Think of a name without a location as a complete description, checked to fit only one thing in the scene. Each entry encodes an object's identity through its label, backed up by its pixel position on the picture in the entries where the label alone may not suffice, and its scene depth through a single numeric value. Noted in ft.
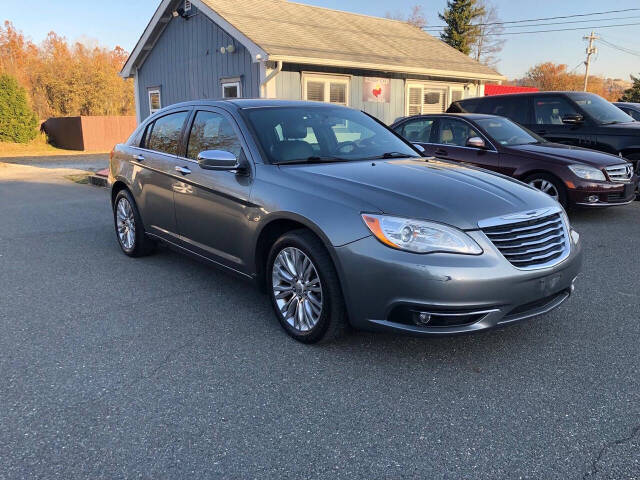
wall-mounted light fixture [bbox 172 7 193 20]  52.65
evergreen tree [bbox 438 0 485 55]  140.56
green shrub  81.41
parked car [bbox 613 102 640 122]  40.16
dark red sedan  23.82
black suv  29.09
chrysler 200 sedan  9.93
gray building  45.98
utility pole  178.30
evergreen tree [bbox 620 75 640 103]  153.38
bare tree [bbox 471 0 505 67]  155.21
